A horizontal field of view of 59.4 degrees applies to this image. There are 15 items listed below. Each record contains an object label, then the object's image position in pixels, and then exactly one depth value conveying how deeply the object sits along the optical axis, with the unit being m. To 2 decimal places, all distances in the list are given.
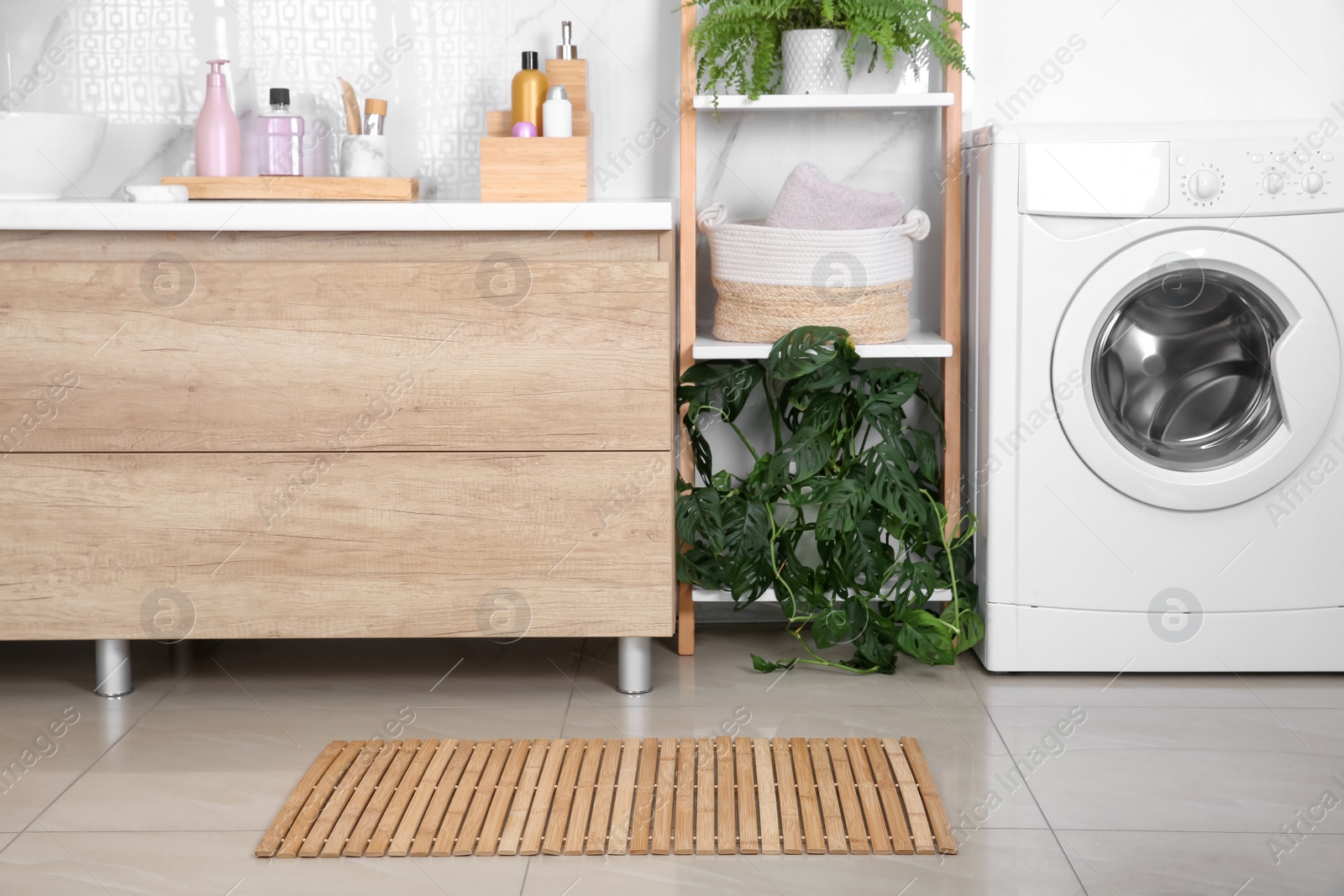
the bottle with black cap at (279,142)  2.02
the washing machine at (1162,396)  1.80
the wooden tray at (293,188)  1.88
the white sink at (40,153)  1.86
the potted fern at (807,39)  1.85
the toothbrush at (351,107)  2.04
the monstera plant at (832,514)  1.86
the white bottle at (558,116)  1.89
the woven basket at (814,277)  1.86
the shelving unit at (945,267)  1.92
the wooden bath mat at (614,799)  1.37
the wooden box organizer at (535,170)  1.84
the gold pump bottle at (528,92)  1.97
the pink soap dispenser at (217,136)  2.00
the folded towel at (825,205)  1.89
